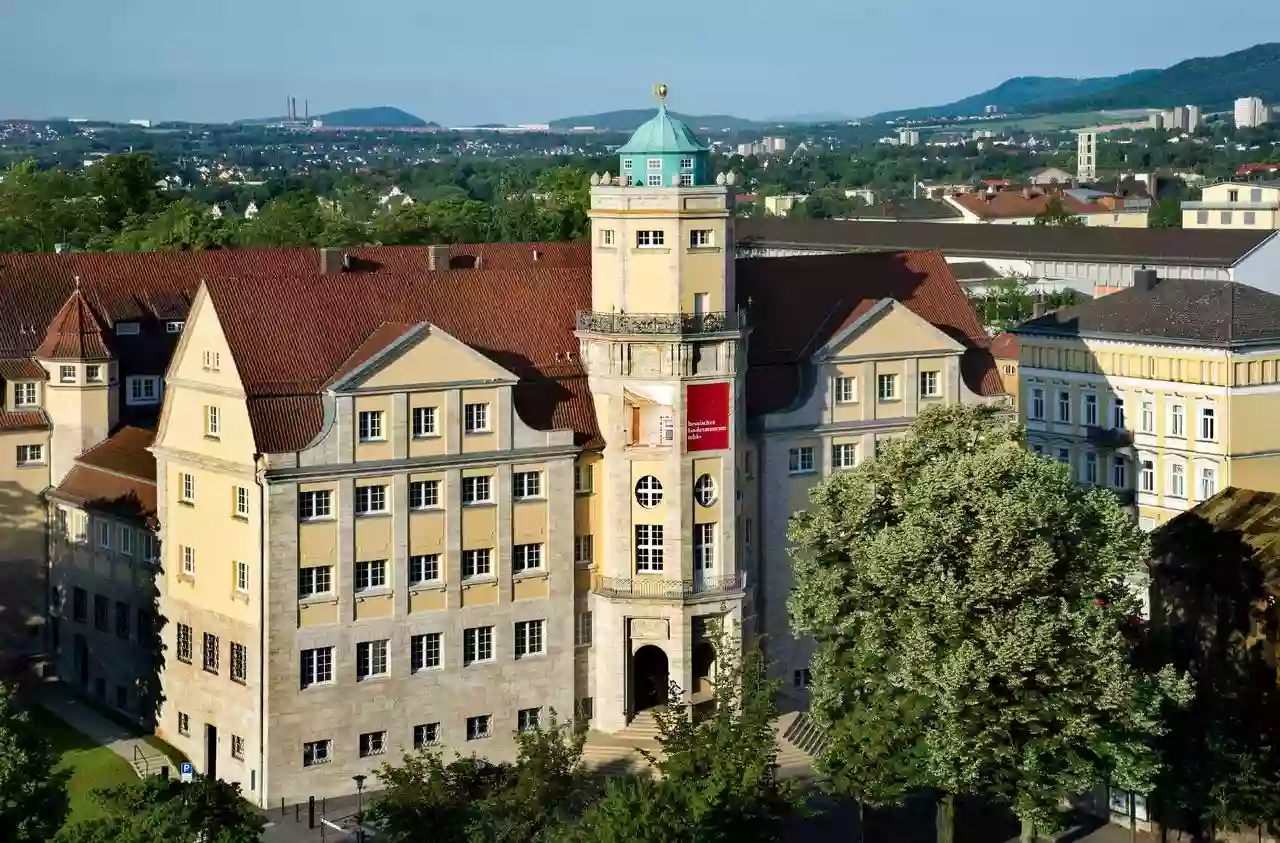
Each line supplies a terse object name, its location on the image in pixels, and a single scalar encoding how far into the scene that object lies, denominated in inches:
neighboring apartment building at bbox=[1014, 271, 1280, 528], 4143.7
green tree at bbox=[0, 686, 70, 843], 2564.0
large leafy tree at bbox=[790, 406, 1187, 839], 2743.6
